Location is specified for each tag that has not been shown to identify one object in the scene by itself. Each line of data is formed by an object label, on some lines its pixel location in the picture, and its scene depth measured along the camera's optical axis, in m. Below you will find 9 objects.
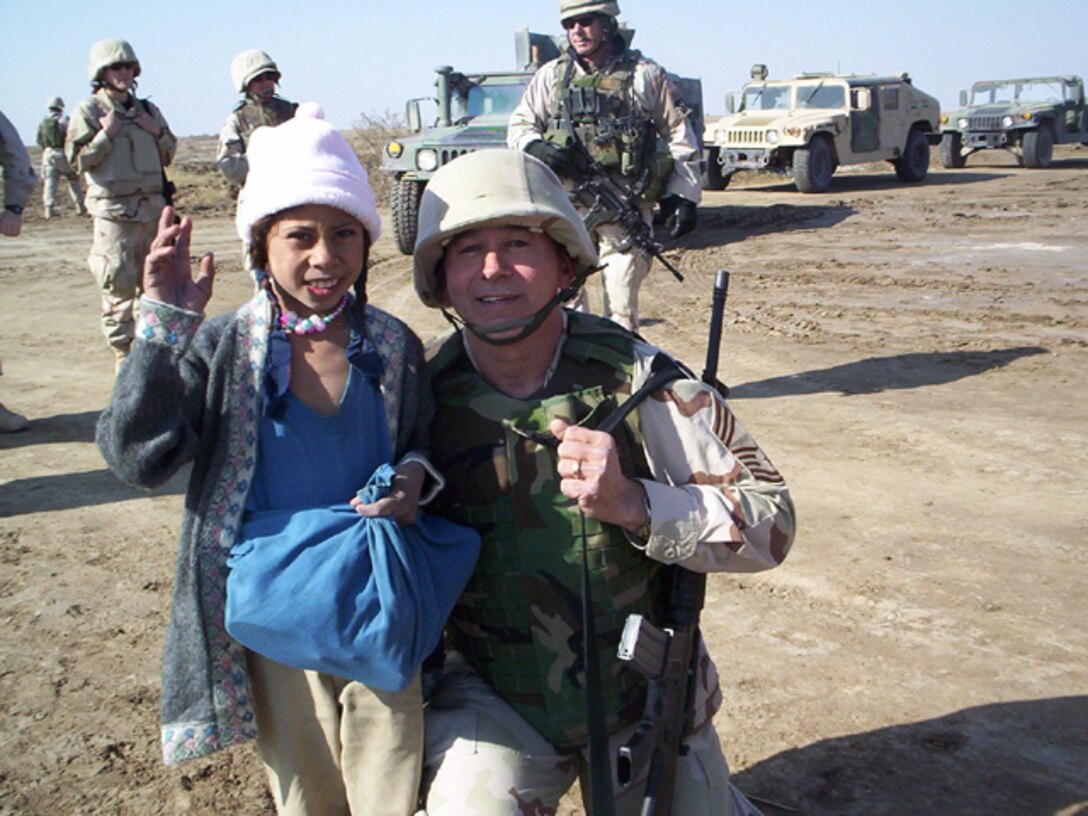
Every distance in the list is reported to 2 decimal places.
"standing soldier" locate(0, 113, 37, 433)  5.60
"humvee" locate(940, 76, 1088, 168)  19.42
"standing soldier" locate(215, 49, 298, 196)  6.61
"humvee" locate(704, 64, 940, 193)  16.53
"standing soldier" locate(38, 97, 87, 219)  15.02
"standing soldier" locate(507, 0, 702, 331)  5.73
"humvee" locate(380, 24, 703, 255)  11.15
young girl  1.81
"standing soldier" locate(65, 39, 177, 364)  6.29
